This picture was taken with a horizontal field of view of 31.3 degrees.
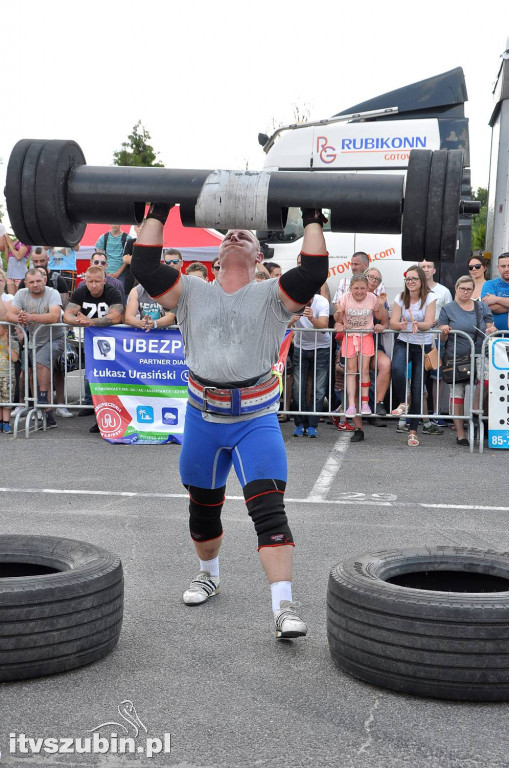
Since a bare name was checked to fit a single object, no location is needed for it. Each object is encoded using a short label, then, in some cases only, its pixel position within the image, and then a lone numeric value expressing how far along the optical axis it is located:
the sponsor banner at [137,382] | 10.03
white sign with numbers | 9.74
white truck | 12.12
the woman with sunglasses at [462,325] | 10.12
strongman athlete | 4.19
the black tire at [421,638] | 3.40
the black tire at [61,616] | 3.54
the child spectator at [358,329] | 10.38
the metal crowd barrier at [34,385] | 10.47
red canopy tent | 15.44
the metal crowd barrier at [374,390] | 10.01
